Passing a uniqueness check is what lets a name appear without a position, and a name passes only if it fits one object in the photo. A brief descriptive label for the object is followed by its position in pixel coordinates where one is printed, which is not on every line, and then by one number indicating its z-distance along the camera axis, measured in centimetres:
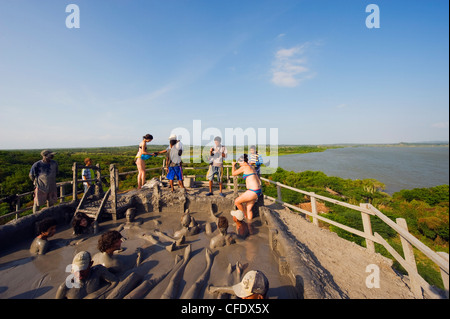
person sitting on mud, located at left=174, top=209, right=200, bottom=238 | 458
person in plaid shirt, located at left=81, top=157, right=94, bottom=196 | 655
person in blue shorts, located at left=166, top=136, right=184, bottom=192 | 636
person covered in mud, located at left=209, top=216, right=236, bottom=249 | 402
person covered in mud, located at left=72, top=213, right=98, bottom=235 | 467
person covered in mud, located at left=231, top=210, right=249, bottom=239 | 435
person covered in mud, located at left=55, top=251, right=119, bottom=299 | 247
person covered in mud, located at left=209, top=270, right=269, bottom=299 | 199
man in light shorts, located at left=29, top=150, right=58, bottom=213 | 490
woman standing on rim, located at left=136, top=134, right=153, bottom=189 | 625
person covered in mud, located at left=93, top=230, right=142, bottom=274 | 309
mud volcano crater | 278
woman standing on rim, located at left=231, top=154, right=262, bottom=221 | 474
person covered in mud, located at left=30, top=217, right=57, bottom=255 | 390
